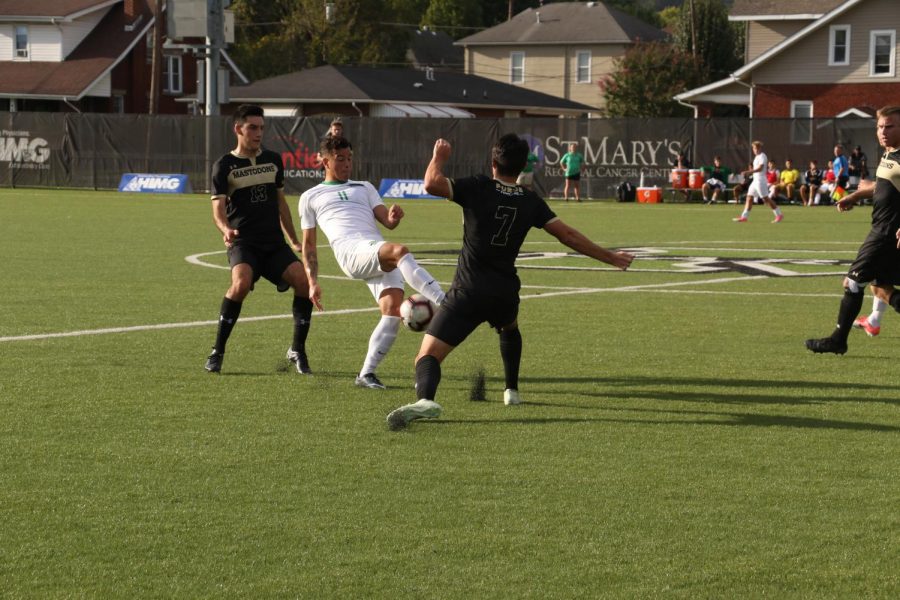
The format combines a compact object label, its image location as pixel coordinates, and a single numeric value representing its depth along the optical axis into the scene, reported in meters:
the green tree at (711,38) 84.88
